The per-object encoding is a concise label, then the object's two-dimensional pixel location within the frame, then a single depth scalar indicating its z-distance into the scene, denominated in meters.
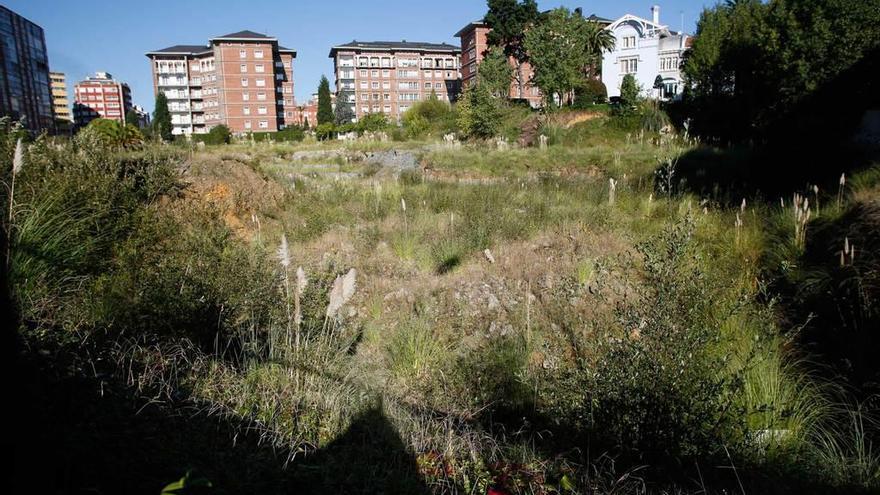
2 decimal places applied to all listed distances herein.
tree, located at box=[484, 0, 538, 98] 45.69
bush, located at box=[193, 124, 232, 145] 33.16
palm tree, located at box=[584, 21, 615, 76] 46.62
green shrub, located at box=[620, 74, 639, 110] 28.02
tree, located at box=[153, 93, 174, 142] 52.42
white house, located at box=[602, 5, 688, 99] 48.50
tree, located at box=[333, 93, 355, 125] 63.88
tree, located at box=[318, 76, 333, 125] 59.75
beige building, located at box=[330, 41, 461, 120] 82.19
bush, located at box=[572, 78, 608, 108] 33.89
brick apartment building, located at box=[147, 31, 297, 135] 69.94
